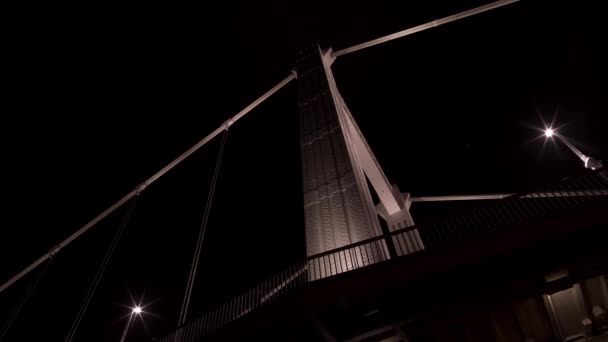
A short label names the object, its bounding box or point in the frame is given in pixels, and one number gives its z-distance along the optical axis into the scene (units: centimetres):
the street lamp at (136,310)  1887
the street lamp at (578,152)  1293
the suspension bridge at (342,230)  631
